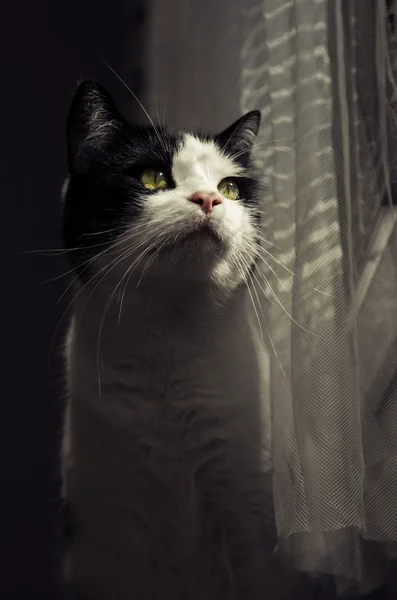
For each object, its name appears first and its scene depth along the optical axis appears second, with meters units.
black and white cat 0.54
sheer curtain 0.49
